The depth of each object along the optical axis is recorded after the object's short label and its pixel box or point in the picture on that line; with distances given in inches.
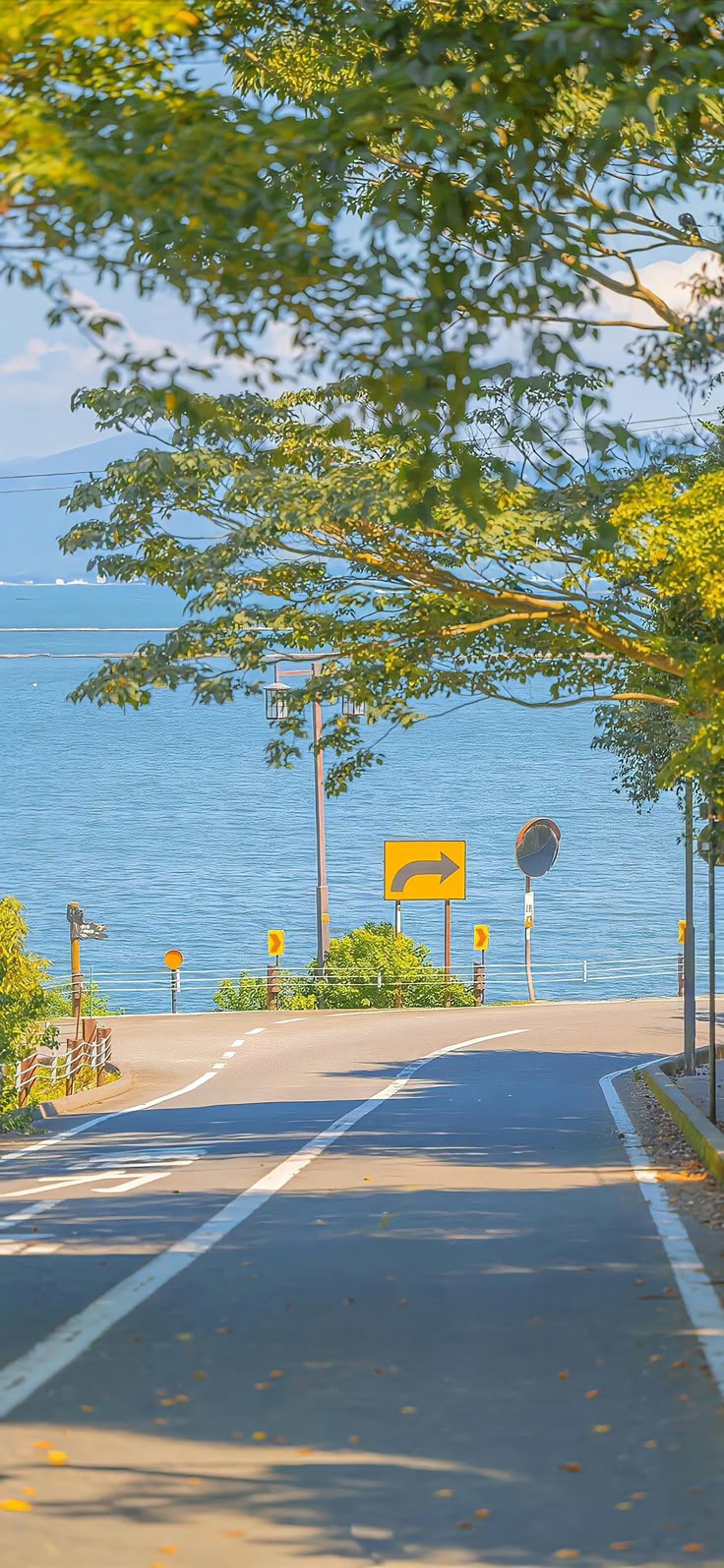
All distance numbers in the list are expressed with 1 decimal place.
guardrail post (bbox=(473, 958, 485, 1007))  1934.1
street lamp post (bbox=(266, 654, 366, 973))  1856.5
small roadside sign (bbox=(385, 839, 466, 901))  2149.4
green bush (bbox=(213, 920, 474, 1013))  1860.2
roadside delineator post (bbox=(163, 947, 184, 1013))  1820.9
